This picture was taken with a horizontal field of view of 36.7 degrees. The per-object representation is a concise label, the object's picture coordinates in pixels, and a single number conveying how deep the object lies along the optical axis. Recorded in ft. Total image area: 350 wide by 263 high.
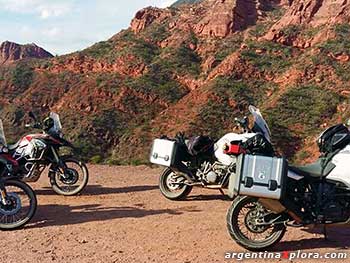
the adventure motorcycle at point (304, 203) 18.83
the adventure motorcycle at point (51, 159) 28.48
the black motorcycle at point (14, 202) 21.99
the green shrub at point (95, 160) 50.51
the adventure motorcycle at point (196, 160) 25.29
